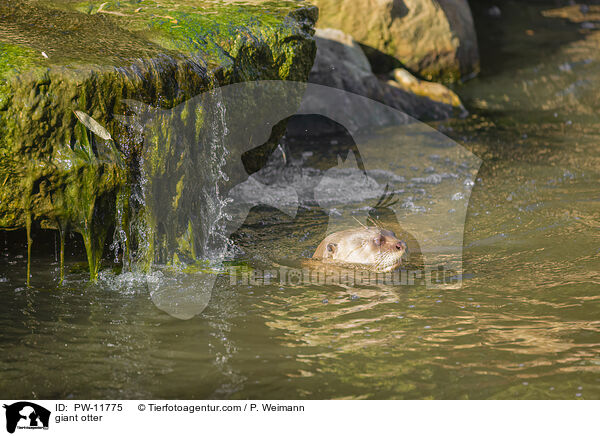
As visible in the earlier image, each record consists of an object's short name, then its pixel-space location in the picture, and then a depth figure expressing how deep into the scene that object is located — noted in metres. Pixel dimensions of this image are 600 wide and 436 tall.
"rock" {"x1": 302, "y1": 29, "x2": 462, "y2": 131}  9.55
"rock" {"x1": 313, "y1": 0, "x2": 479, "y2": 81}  10.70
